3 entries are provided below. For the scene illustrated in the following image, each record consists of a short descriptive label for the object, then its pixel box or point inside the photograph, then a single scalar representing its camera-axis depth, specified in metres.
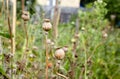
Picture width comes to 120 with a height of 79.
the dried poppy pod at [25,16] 1.00
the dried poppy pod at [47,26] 0.86
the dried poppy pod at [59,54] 0.79
